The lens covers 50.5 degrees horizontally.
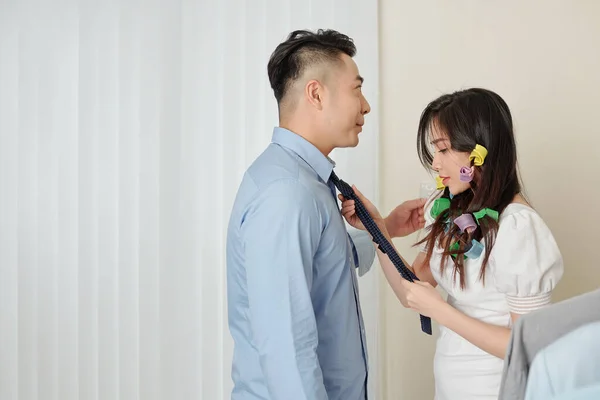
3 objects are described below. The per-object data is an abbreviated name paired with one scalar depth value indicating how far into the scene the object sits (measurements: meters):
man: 1.38
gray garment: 1.02
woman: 1.51
